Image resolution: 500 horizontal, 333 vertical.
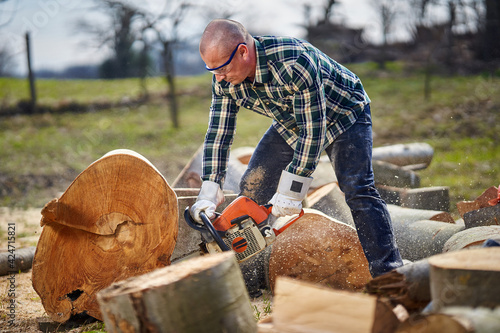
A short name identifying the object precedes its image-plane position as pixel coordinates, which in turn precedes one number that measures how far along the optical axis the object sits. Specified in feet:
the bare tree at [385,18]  46.60
